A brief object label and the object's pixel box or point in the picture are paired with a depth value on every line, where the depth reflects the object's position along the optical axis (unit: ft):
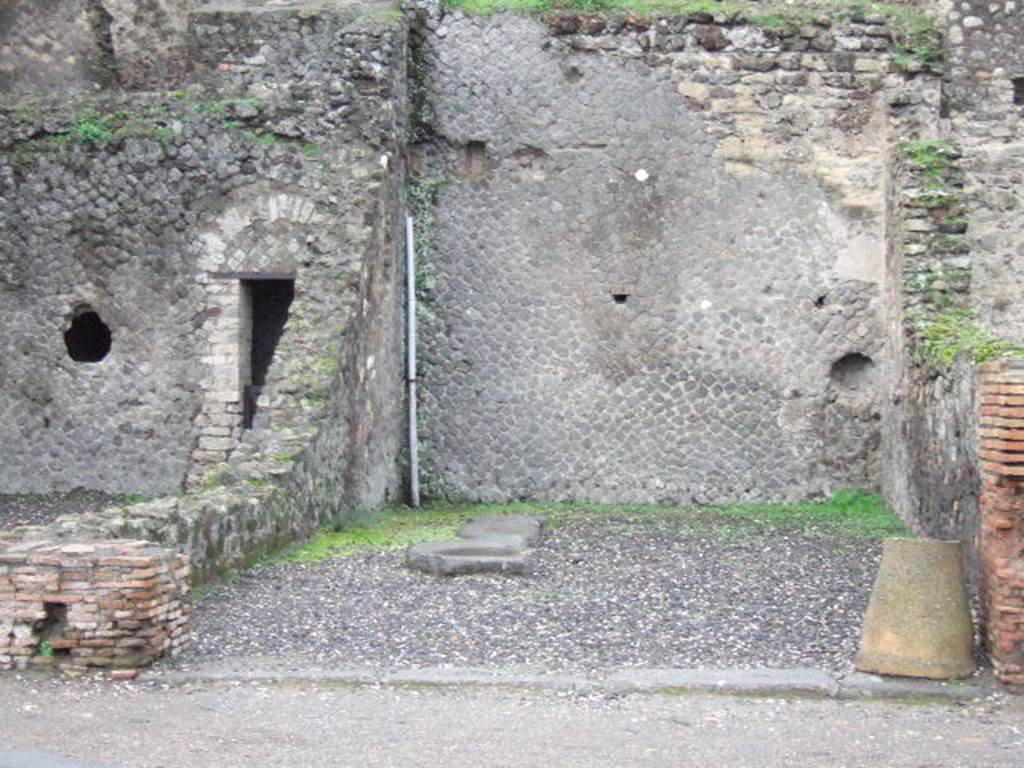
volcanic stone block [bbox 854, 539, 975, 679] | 24.72
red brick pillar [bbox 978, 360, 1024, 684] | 24.35
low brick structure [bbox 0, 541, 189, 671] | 24.84
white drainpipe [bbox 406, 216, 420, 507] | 46.39
